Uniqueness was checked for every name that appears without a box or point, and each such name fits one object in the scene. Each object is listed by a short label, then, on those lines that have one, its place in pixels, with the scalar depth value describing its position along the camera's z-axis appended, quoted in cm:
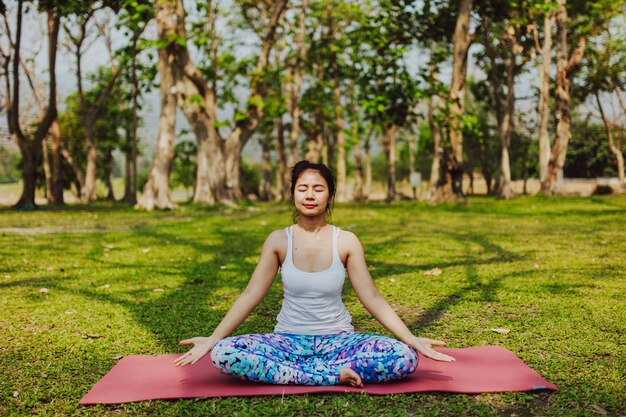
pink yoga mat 351
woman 364
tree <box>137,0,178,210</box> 1897
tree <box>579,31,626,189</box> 3659
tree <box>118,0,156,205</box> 1758
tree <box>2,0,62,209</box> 2212
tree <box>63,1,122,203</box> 3061
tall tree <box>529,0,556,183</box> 2603
